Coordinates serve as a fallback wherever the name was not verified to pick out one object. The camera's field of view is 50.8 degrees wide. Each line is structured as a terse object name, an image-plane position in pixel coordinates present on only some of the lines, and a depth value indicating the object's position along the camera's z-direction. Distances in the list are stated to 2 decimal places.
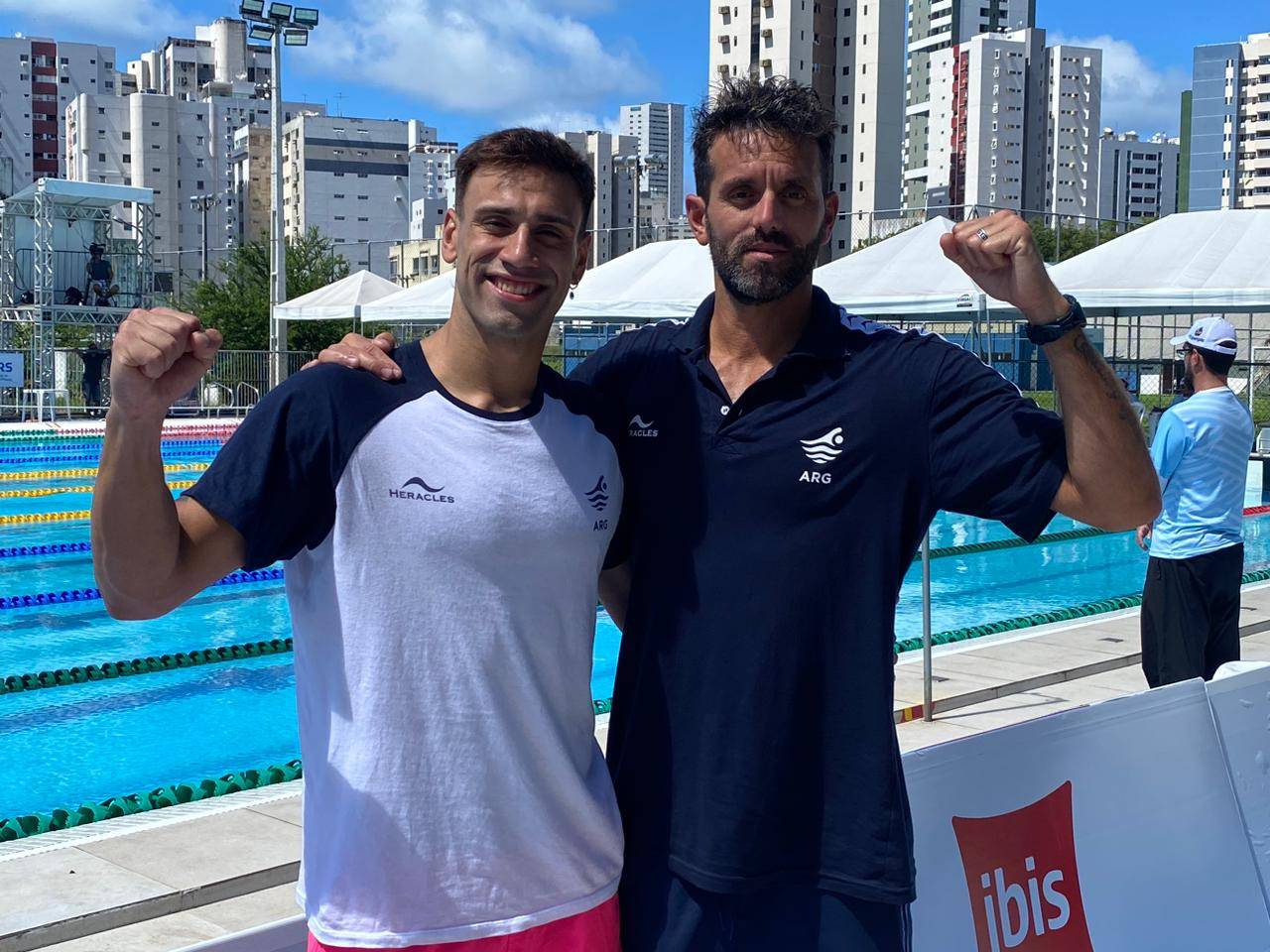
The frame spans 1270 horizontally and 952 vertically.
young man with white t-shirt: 1.82
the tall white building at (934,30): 133.75
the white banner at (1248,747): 3.33
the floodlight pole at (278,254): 27.89
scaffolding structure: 32.62
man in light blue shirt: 5.28
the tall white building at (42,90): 114.00
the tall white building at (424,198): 108.88
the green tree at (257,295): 36.62
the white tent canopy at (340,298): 19.58
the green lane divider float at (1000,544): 12.12
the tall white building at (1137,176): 155.75
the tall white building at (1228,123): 151.88
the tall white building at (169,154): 106.56
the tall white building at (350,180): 104.50
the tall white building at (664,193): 147.51
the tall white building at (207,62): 124.94
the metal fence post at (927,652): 5.93
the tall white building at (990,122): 116.56
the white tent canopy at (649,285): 14.31
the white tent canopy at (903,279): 11.97
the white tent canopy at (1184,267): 11.74
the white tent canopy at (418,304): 15.47
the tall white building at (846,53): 78.00
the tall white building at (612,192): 117.50
